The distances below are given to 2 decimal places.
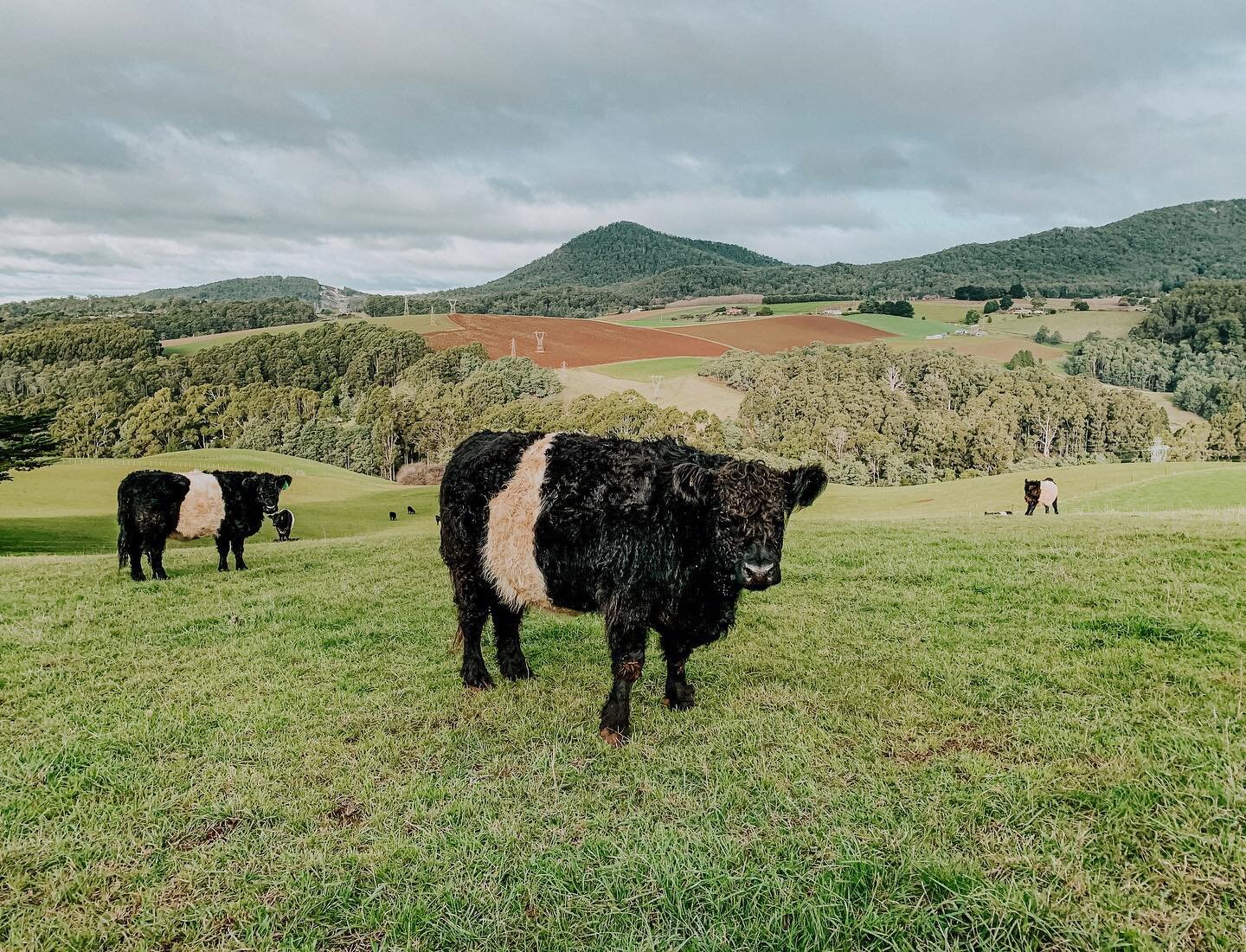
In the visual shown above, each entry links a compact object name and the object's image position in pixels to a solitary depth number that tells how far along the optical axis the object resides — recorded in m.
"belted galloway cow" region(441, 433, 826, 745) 4.89
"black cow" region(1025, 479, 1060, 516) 24.86
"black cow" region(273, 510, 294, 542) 25.84
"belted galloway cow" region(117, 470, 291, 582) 11.92
